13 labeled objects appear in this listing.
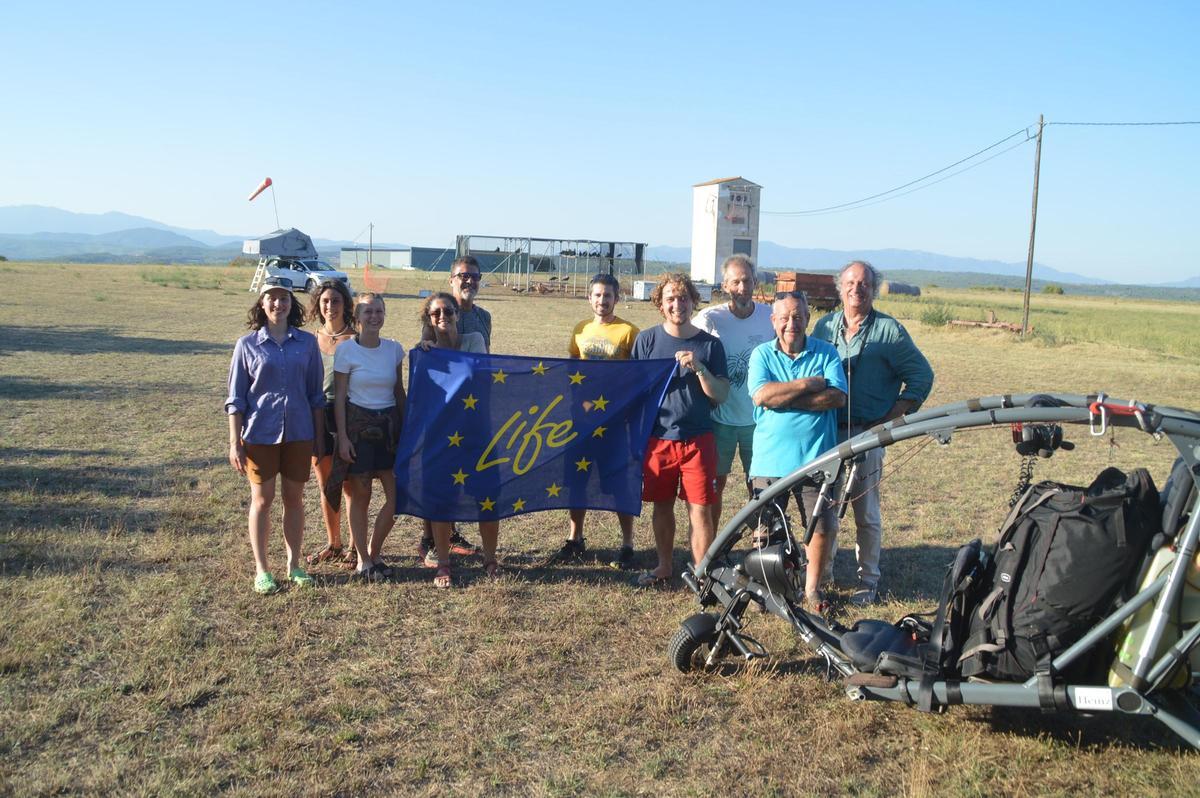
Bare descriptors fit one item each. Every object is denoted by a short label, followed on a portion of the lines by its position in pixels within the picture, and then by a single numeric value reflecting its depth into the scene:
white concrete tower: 53.13
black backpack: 3.84
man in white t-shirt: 6.46
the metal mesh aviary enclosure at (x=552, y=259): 55.81
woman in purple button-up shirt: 5.71
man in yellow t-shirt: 6.36
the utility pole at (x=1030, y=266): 29.67
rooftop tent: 48.69
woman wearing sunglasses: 6.28
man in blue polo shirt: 5.45
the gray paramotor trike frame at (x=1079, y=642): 3.66
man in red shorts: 5.97
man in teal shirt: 5.81
